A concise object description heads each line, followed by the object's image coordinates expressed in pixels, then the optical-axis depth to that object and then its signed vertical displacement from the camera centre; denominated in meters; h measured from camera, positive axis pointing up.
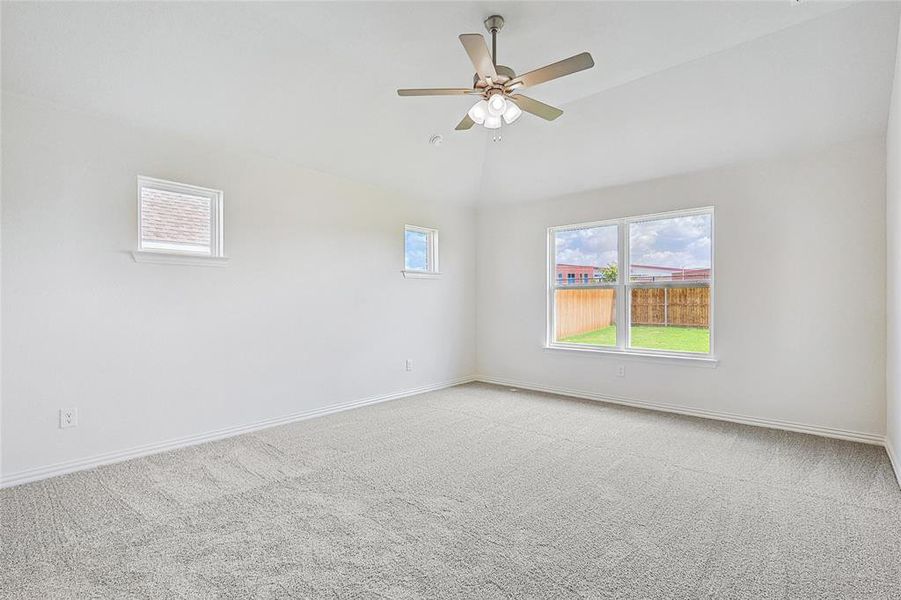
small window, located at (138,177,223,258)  3.49 +0.62
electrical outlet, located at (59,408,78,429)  3.08 -0.82
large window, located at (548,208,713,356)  4.65 +0.16
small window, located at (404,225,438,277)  5.55 +0.58
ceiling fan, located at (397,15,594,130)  2.49 +1.28
